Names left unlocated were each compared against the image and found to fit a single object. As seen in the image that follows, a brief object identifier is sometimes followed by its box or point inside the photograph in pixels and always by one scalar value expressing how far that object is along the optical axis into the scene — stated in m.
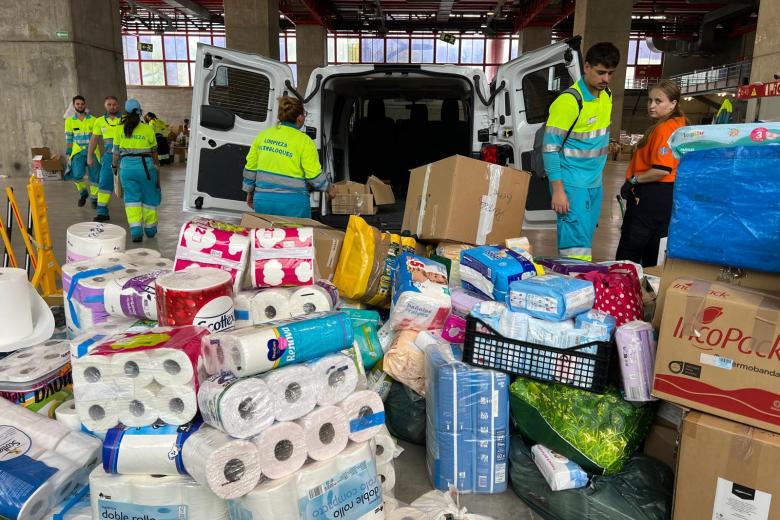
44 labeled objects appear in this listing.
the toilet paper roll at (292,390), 1.54
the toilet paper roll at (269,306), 2.17
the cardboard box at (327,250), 2.89
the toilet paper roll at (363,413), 1.68
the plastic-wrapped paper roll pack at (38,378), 1.94
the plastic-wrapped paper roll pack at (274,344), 1.53
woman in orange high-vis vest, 3.08
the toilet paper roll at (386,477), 1.90
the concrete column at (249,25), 14.28
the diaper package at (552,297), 1.99
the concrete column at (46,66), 11.68
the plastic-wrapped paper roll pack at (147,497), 1.49
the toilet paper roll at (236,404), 1.43
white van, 3.89
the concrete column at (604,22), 14.84
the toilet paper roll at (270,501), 1.45
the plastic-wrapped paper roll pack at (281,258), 2.29
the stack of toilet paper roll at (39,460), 1.50
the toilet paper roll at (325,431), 1.57
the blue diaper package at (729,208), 1.68
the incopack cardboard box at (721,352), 1.59
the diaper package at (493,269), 2.31
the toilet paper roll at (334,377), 1.64
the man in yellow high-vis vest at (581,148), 3.00
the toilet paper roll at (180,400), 1.53
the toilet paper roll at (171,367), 1.51
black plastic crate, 1.95
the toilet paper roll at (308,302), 2.17
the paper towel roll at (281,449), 1.47
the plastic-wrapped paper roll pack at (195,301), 1.81
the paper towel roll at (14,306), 2.08
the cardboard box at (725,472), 1.58
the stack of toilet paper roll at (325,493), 1.46
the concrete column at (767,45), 8.01
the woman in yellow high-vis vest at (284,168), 3.54
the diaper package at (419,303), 2.39
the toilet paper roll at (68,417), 1.76
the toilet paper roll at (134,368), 1.53
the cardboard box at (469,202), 3.01
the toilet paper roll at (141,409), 1.55
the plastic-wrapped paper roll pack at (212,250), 2.31
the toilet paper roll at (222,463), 1.38
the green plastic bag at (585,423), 1.91
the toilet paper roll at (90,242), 2.66
